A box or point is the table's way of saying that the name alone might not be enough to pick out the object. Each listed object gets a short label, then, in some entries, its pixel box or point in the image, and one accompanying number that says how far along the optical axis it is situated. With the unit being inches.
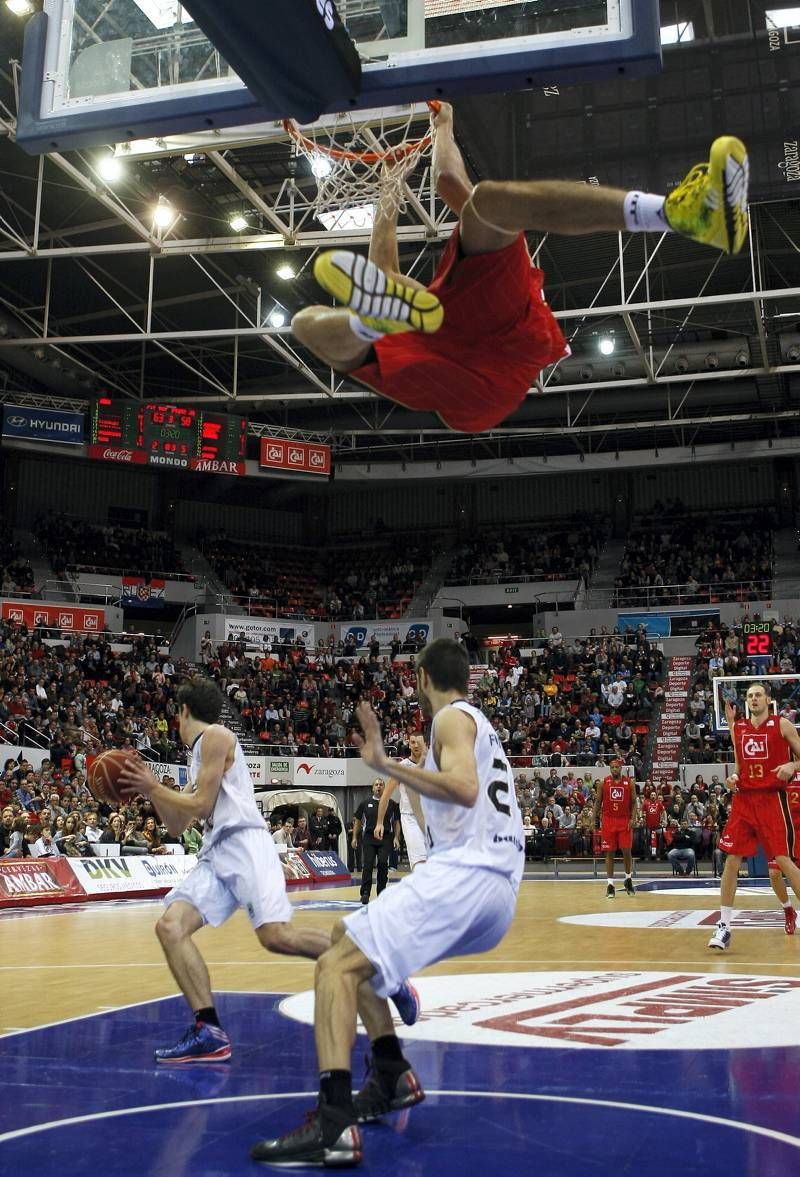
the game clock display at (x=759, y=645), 1114.1
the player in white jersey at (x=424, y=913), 146.0
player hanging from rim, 157.8
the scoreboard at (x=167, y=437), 1120.8
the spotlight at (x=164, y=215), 826.2
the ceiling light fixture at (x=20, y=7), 592.4
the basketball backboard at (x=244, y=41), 190.7
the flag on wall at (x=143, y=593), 1355.8
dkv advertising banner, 635.5
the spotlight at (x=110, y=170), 741.7
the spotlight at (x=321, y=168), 544.6
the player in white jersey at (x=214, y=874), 206.8
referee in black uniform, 546.0
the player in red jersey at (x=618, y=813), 619.5
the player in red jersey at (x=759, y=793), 362.9
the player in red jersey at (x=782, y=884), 392.2
